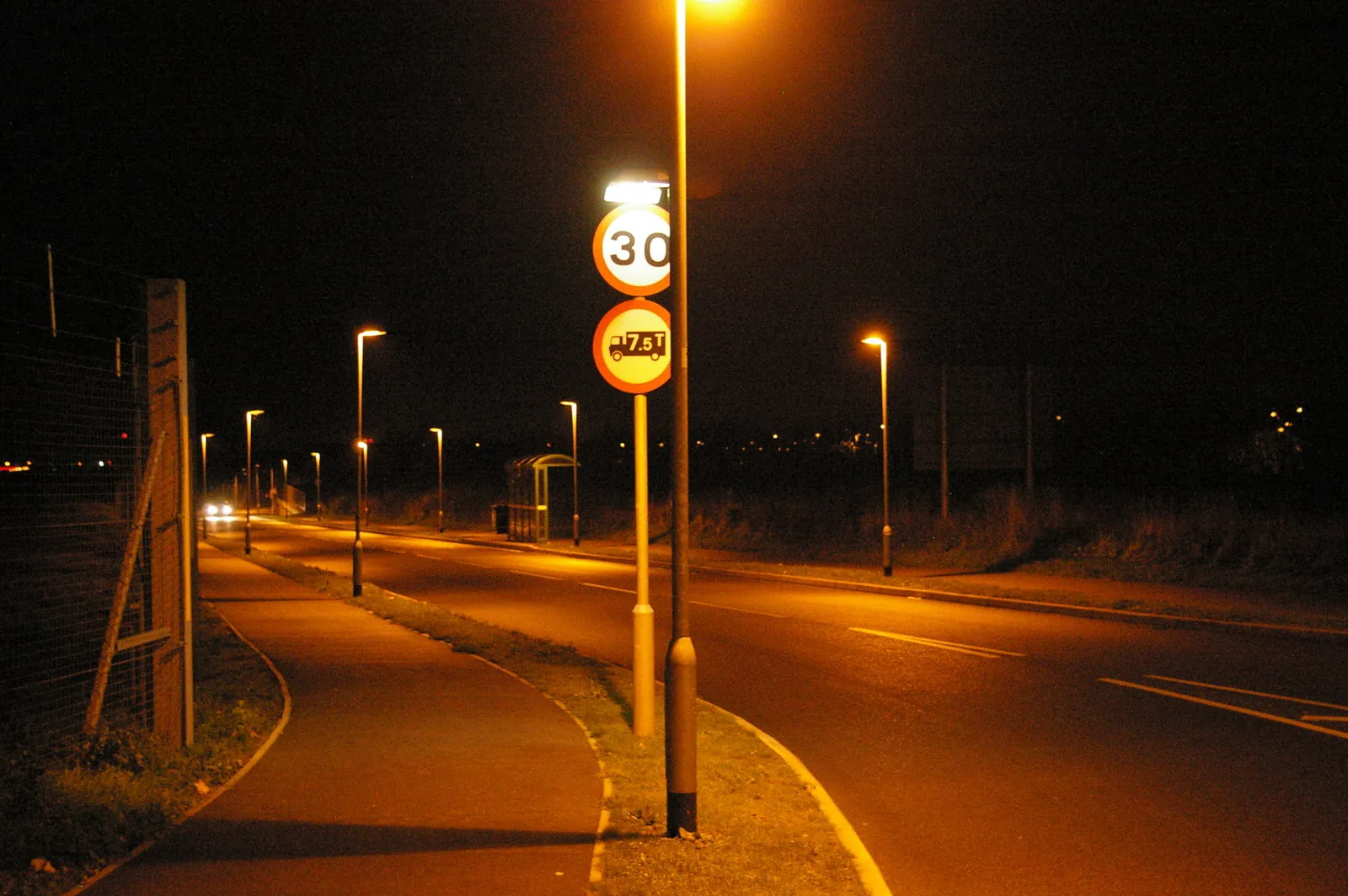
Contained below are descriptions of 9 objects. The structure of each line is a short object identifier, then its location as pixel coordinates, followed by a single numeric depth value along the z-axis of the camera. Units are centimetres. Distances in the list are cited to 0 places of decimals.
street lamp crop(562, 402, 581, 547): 4047
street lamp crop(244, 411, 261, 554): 3754
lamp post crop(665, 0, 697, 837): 596
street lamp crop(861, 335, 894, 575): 2480
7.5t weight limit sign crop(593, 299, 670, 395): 805
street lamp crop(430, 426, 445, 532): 5578
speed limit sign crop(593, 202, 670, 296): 823
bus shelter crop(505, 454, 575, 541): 4316
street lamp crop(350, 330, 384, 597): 2312
